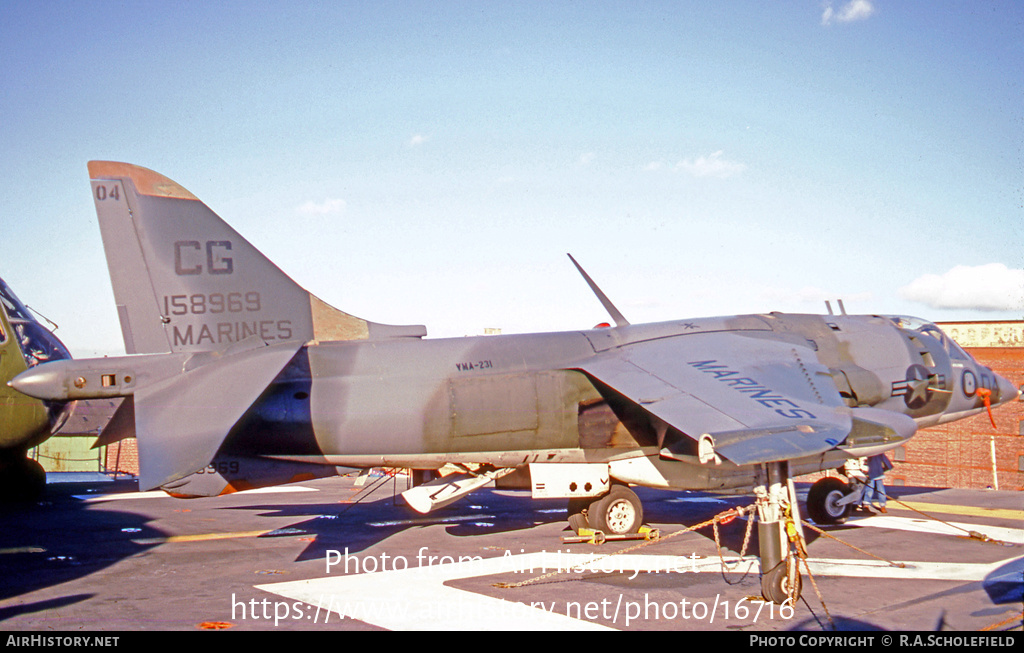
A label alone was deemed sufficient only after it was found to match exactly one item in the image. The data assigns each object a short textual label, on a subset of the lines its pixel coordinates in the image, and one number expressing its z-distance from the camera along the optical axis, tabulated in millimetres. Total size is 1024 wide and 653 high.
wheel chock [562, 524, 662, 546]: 14047
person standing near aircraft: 16078
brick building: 30375
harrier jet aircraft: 10805
